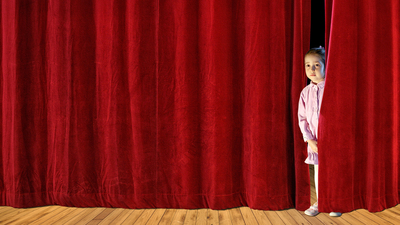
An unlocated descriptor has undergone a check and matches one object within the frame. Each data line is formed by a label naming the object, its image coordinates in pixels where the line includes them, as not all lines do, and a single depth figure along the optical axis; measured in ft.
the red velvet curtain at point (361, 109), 5.41
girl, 5.37
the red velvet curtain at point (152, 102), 5.71
